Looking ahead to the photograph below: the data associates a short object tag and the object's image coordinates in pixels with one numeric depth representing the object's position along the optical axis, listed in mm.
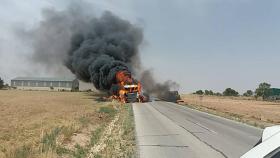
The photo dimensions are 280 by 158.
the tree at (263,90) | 150750
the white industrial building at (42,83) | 172250
